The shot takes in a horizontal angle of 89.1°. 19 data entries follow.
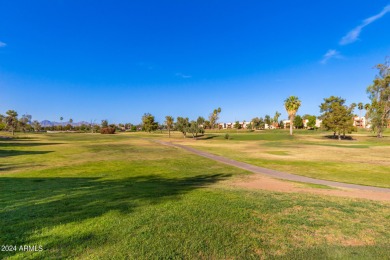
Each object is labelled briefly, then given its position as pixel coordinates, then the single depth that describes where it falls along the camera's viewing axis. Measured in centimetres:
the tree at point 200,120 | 9390
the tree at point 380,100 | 6444
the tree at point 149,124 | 12834
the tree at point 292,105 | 9659
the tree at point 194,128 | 8464
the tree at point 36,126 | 18900
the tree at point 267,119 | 19081
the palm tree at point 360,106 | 14010
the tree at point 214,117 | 16912
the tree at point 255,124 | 16888
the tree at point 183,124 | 8763
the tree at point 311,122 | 14762
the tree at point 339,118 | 6856
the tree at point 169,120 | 10650
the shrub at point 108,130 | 13825
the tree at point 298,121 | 15686
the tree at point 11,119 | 9609
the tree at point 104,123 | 17661
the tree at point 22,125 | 10756
